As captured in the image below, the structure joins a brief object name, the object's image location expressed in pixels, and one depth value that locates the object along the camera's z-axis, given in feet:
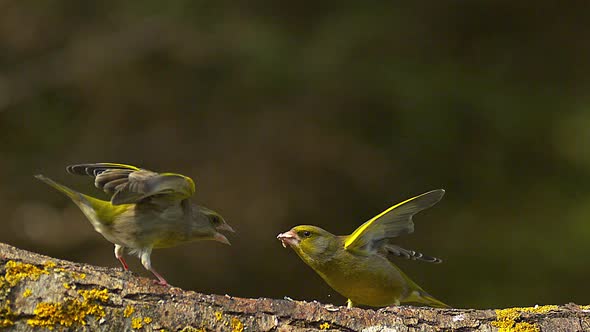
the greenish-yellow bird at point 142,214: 29.09
